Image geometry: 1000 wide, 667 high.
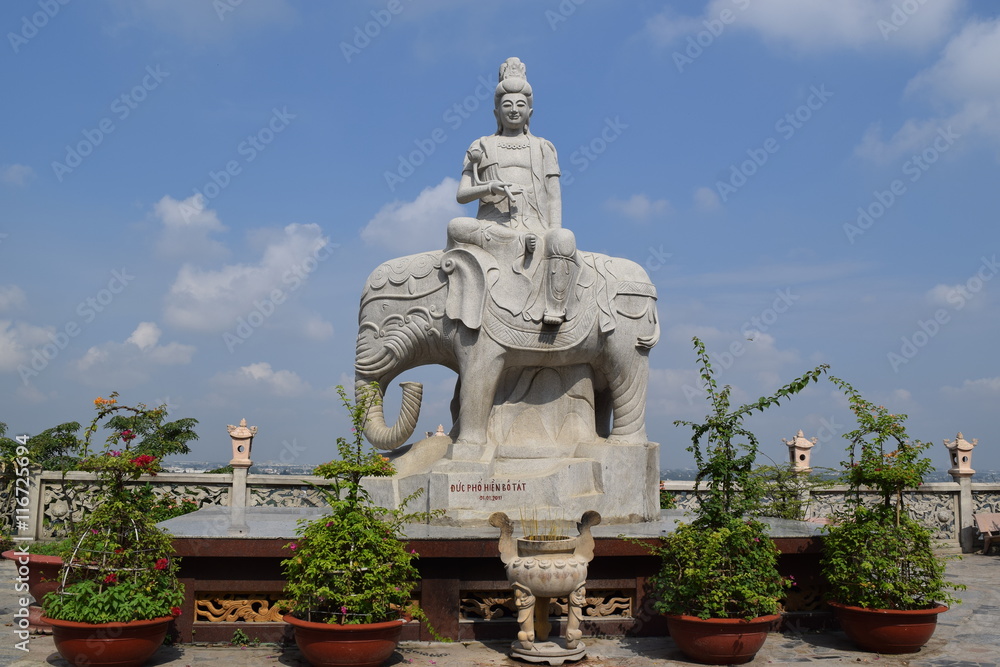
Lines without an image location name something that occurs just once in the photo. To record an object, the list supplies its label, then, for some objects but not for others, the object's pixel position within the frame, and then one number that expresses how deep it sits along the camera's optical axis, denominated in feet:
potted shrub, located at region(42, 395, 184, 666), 16.30
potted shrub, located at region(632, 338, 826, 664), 17.65
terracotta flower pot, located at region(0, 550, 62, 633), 20.21
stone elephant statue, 25.38
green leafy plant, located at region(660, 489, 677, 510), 36.86
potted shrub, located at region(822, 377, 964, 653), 18.62
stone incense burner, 17.12
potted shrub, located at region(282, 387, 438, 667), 16.44
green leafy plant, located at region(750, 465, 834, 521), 30.01
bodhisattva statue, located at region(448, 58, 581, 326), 25.34
